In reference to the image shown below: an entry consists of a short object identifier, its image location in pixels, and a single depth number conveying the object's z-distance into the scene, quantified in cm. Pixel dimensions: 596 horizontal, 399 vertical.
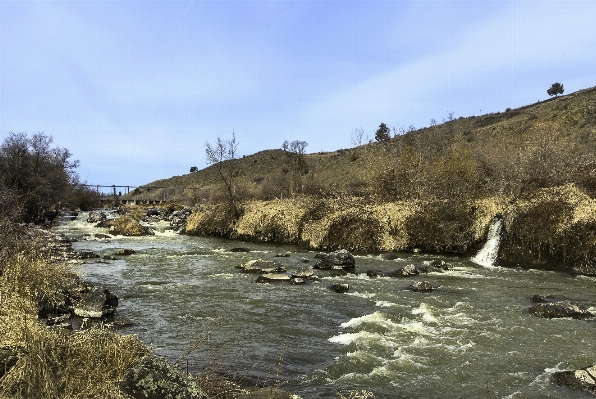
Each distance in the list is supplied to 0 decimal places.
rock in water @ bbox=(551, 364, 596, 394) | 604
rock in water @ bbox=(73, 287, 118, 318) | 944
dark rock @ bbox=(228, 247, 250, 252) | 2148
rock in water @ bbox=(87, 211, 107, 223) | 3584
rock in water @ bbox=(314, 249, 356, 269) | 1641
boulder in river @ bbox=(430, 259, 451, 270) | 1606
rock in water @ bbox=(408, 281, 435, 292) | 1241
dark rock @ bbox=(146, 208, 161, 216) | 4359
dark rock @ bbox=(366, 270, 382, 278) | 1481
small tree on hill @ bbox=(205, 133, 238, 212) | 3406
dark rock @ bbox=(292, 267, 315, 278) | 1456
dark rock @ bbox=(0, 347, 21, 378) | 406
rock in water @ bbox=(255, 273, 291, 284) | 1391
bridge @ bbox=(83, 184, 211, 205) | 5811
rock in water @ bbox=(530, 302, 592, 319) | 956
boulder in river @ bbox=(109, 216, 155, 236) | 2883
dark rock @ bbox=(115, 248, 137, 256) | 1986
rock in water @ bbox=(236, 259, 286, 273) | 1544
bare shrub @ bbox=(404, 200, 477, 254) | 1959
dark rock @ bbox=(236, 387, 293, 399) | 491
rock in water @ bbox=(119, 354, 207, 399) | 378
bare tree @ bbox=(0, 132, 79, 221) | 3144
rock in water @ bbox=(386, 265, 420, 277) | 1478
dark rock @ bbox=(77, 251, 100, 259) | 1833
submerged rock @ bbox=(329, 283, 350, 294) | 1251
